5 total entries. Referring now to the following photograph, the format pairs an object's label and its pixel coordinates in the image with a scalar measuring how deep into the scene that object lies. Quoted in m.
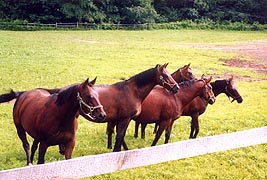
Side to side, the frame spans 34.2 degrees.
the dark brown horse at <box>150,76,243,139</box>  10.55
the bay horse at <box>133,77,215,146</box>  9.62
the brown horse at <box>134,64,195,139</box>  10.74
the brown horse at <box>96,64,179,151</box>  8.73
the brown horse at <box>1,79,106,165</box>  6.76
